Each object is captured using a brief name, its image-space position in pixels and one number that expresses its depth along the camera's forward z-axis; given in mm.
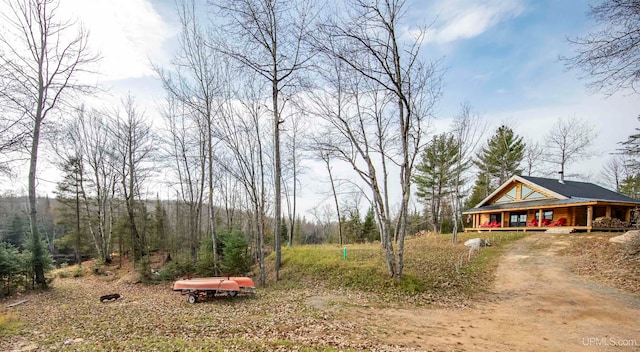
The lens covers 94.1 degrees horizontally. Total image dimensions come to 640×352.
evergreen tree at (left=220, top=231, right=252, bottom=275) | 15498
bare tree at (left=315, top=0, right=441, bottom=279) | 9961
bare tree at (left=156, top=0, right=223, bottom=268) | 15062
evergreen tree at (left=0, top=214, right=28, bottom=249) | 30047
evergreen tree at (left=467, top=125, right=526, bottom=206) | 31781
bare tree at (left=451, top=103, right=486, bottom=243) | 18547
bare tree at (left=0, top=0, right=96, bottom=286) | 11633
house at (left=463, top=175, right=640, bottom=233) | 18547
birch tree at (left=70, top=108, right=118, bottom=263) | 21578
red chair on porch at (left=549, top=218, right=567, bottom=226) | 19884
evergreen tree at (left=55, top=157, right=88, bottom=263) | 22906
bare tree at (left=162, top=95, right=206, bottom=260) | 17281
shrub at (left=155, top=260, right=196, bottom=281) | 15773
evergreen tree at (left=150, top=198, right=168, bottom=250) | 26000
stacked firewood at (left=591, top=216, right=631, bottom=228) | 17969
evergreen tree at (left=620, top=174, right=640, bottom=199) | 29606
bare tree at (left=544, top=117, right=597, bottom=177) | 29844
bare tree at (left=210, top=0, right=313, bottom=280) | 12013
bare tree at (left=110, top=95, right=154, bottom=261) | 19144
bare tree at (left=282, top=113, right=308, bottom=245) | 26508
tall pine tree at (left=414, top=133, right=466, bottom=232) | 30766
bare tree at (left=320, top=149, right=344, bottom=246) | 25744
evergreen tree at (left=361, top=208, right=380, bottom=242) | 31344
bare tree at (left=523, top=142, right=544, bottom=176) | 32656
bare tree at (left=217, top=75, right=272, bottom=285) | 14711
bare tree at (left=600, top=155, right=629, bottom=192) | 34781
